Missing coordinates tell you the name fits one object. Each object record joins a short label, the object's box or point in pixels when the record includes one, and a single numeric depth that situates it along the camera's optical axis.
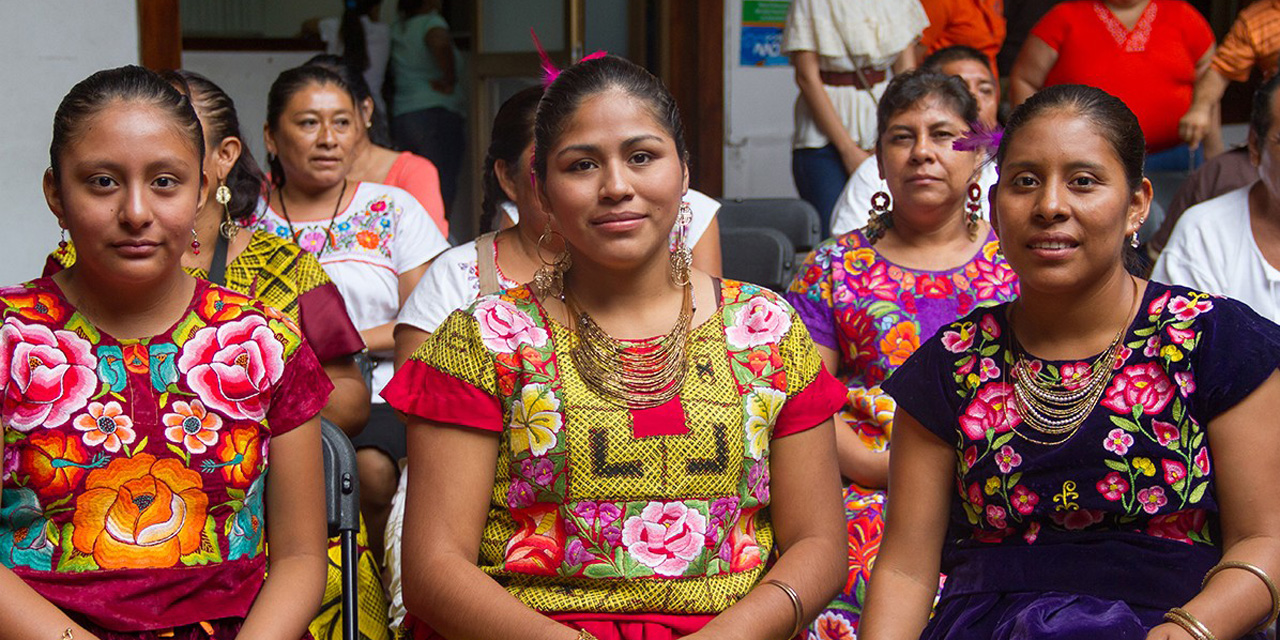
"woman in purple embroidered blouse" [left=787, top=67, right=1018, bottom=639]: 3.20
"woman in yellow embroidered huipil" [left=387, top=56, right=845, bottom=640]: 2.22
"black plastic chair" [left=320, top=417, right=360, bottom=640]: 2.50
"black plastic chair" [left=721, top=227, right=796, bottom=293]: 4.48
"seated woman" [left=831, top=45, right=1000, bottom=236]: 4.42
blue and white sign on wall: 7.19
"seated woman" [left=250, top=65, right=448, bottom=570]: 3.90
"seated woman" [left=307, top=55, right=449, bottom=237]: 4.91
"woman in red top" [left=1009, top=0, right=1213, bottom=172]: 5.62
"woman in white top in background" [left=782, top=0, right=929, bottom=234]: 5.50
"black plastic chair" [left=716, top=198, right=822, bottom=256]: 5.16
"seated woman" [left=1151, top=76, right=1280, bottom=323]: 3.21
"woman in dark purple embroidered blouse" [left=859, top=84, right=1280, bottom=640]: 2.08
